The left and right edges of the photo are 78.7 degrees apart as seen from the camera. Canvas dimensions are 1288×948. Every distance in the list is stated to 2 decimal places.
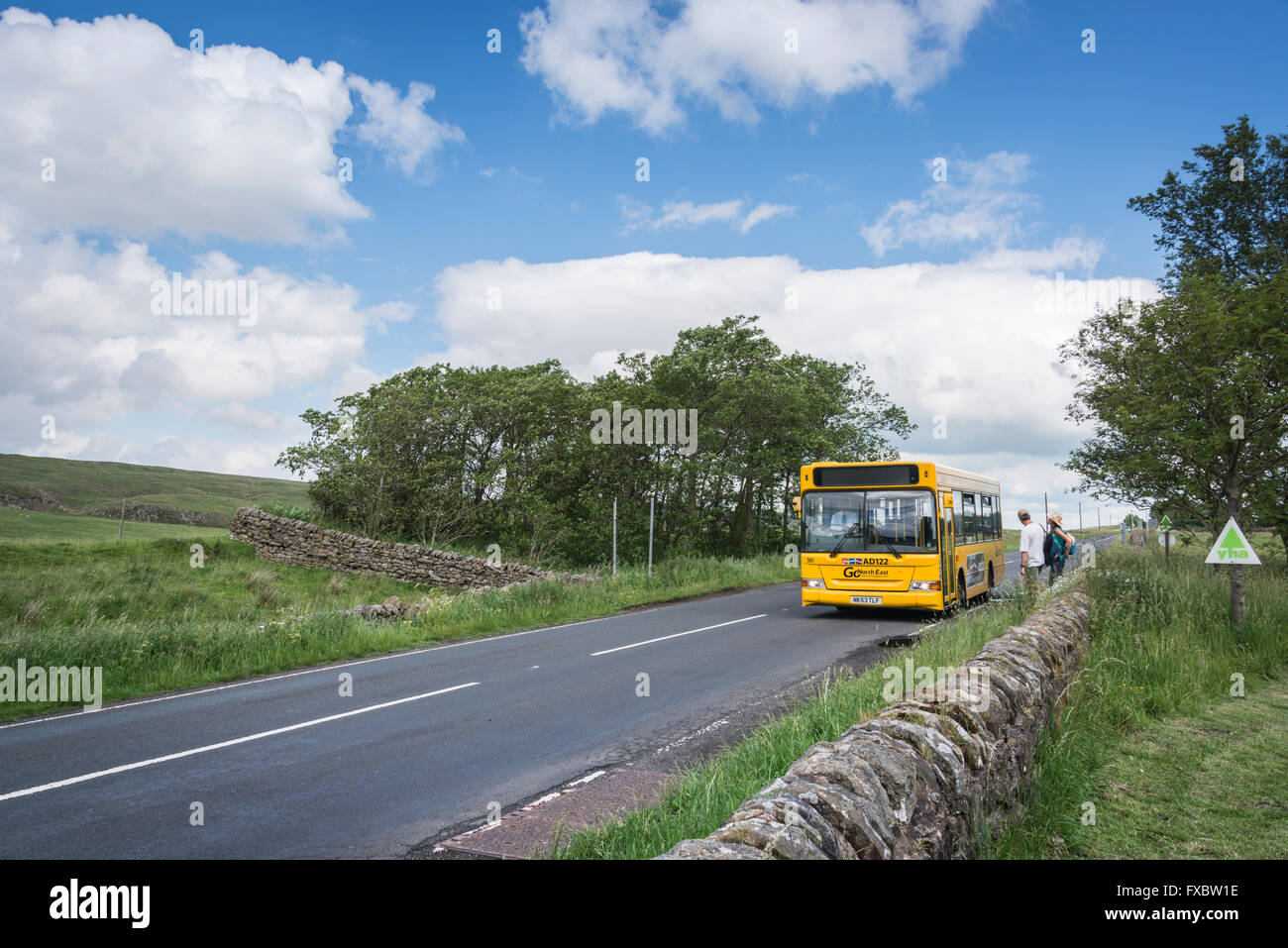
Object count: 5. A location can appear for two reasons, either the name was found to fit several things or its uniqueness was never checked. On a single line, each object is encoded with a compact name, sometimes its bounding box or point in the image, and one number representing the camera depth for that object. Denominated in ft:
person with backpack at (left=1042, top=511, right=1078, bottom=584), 53.62
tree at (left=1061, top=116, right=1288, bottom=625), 36.45
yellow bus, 49.08
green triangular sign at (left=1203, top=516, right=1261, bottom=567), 33.91
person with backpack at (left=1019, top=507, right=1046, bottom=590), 50.16
